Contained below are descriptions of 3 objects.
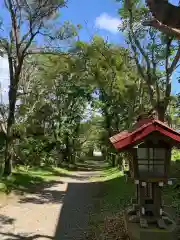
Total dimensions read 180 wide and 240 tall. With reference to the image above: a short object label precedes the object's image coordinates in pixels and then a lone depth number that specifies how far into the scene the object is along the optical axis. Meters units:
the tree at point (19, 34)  10.92
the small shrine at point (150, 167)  4.20
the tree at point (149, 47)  8.70
